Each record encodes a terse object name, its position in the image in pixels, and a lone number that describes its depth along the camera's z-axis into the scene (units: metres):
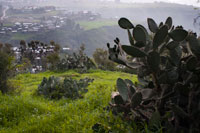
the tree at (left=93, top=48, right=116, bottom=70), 27.38
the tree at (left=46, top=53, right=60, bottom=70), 20.04
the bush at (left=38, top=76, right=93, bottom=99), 5.87
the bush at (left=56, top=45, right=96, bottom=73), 16.18
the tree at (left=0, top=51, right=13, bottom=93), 6.50
